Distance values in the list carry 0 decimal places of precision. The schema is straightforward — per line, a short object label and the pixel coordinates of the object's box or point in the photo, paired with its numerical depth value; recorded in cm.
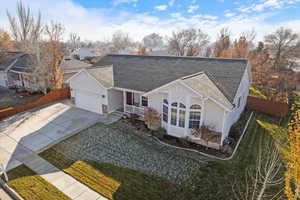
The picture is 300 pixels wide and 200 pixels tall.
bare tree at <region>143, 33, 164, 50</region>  12225
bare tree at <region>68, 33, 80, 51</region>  7312
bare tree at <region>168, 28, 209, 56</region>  5134
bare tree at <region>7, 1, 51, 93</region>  2131
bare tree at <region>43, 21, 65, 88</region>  2175
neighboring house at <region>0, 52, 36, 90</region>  2559
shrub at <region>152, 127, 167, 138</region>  1306
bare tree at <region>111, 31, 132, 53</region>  7625
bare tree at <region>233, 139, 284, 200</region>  825
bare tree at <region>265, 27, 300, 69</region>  3838
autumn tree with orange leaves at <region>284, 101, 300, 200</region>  443
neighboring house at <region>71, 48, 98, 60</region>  5638
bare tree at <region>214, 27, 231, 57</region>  4256
